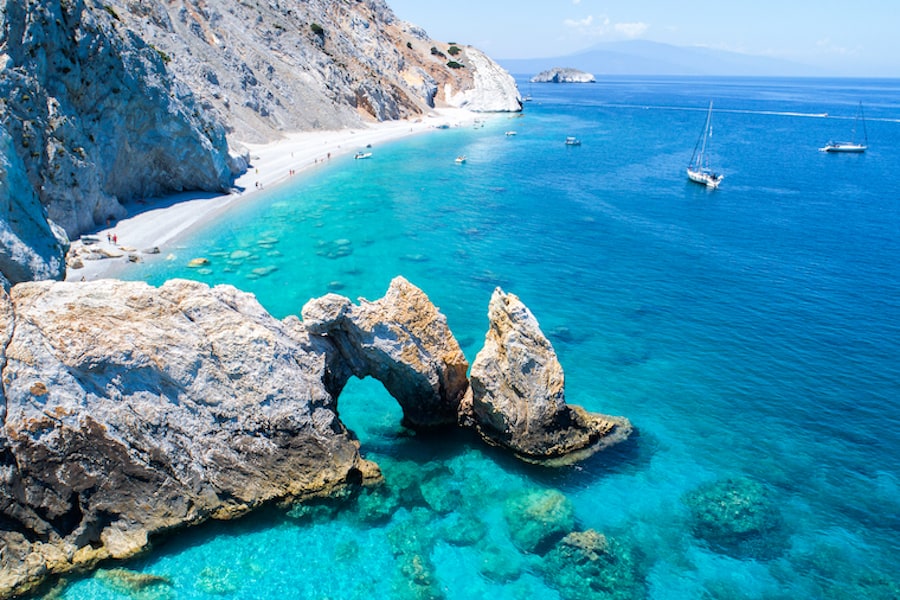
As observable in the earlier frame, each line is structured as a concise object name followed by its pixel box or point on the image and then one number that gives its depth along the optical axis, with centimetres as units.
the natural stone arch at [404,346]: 2388
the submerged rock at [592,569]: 1944
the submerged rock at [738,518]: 2139
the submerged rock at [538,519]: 2130
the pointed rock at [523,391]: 2462
